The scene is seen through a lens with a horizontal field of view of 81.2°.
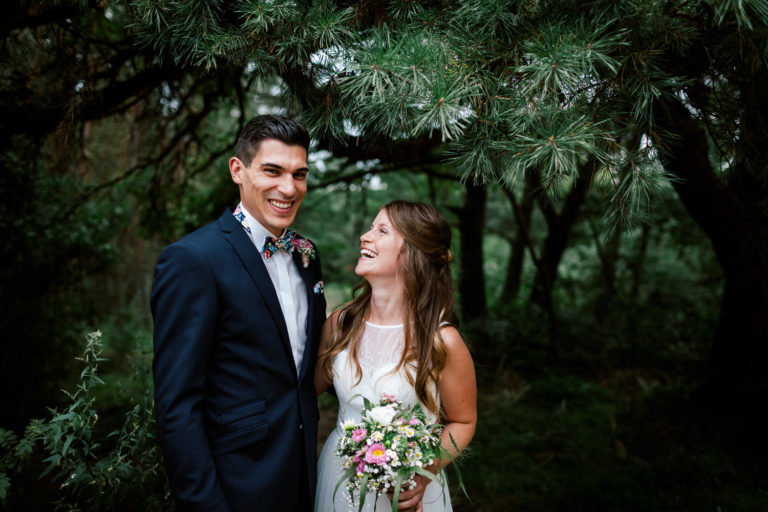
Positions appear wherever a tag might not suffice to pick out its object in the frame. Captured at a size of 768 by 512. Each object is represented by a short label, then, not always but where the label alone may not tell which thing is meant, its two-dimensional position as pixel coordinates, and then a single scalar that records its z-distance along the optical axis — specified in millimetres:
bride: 2205
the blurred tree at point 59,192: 2719
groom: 1729
